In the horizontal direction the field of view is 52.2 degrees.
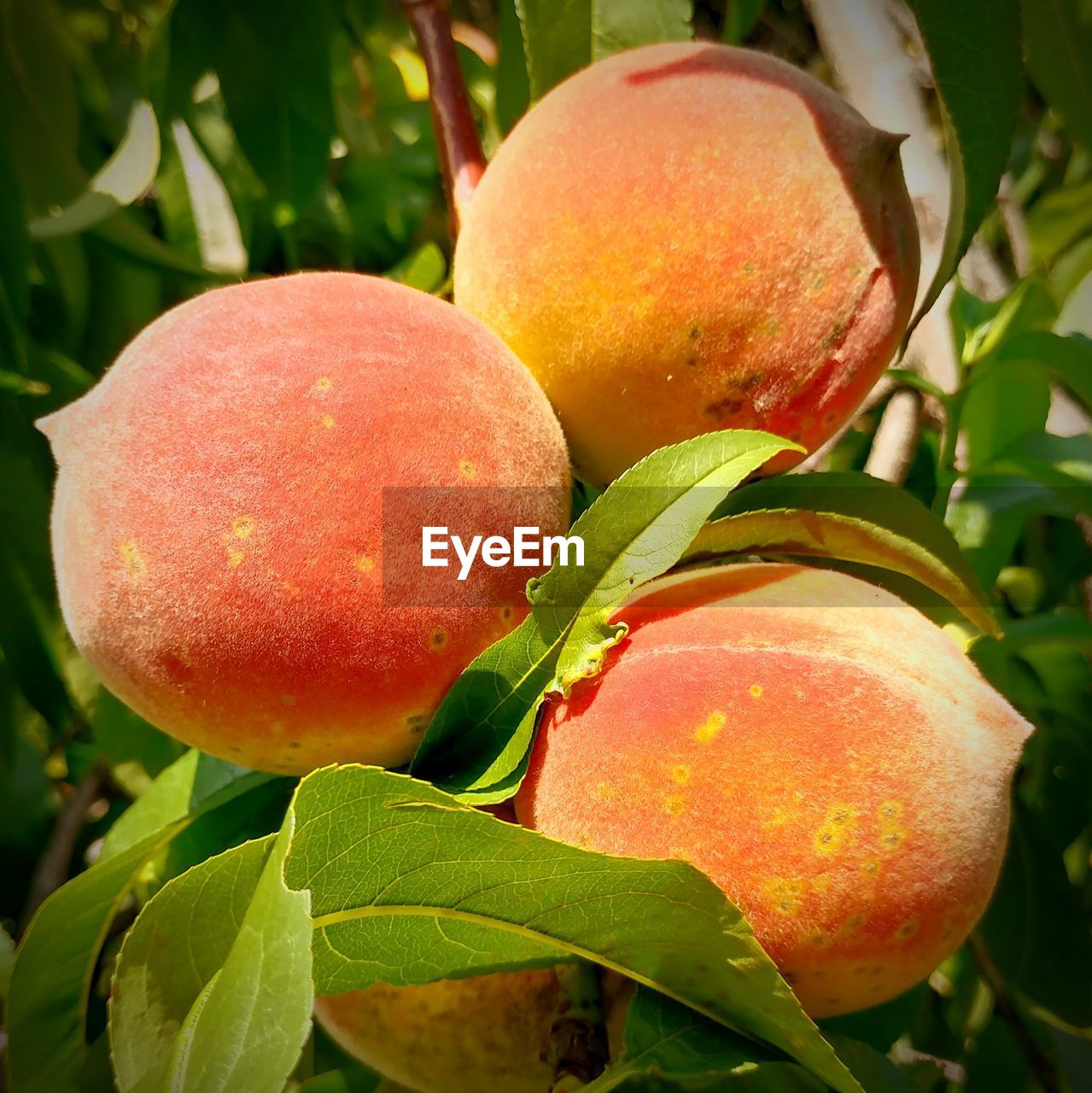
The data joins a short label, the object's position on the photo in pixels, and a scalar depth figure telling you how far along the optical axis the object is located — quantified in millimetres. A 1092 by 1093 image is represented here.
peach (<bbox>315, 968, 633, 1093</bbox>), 161
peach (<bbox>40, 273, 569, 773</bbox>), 141
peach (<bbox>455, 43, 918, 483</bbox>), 161
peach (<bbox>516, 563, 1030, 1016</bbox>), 133
